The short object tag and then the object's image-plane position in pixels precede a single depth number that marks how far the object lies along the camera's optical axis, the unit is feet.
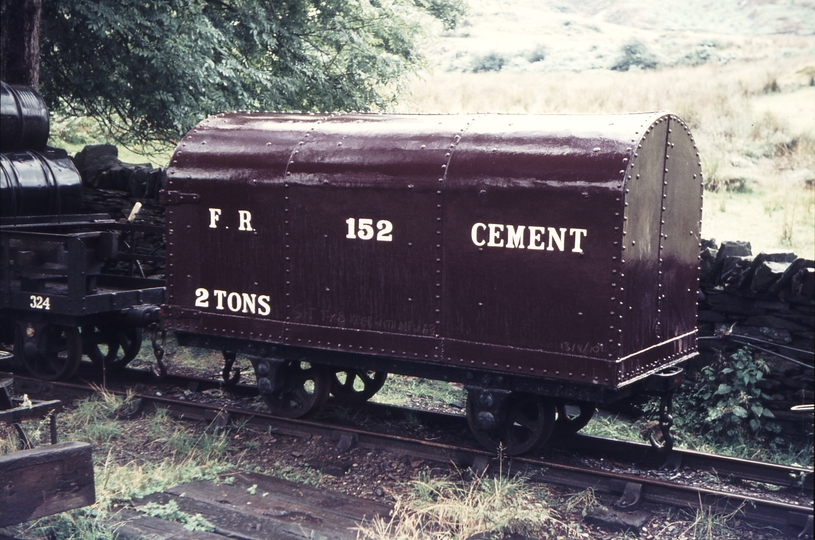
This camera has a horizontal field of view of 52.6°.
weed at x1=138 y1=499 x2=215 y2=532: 17.57
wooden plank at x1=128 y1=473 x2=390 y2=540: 17.63
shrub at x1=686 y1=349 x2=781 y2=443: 23.04
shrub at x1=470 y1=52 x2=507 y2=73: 91.04
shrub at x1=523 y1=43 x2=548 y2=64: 91.71
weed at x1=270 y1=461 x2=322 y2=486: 21.04
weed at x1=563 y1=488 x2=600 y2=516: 18.90
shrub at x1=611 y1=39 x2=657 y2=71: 85.81
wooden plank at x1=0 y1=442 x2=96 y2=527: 15.21
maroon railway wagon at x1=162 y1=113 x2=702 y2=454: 18.49
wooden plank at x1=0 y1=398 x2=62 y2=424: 16.66
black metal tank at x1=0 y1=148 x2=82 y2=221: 28.45
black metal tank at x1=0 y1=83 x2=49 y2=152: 29.30
